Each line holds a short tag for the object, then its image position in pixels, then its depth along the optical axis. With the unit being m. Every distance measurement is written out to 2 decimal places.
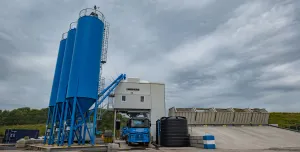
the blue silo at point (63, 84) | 19.59
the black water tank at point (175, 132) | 18.20
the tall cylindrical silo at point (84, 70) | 17.73
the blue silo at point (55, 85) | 23.10
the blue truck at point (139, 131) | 18.70
